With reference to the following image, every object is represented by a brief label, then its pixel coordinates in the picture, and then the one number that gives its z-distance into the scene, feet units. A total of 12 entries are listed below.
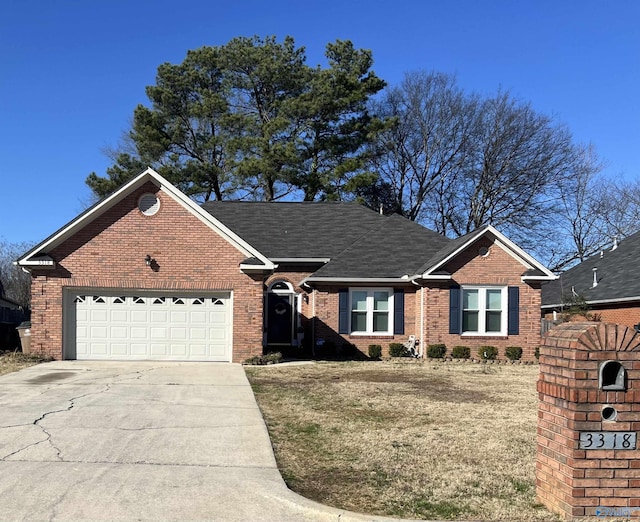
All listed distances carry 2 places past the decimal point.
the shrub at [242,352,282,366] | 58.70
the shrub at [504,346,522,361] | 67.93
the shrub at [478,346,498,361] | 67.82
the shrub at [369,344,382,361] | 68.80
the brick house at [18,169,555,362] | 58.03
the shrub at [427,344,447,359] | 67.26
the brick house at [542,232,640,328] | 71.10
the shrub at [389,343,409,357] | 68.85
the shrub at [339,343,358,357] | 69.41
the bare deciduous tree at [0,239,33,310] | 127.34
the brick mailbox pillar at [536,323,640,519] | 17.06
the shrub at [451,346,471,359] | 67.41
